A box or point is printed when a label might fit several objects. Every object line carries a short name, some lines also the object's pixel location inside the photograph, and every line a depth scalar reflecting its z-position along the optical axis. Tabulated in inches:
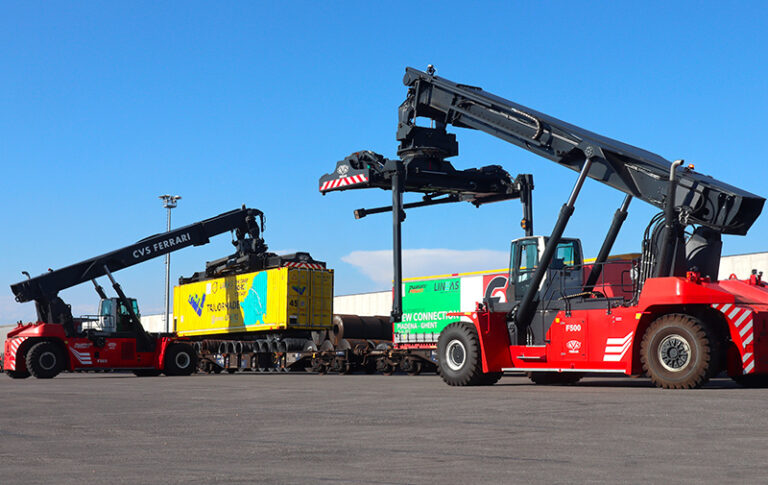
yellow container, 1172.5
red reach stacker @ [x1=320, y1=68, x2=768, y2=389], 582.2
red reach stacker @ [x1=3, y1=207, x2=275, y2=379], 1071.0
